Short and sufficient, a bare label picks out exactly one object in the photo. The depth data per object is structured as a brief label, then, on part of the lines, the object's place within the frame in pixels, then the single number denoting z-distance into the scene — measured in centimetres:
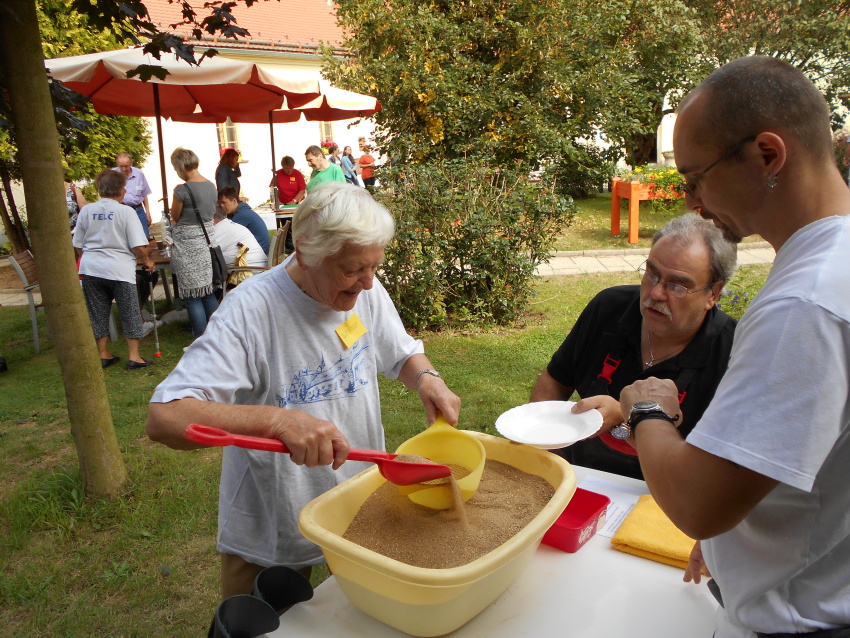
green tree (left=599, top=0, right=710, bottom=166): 1114
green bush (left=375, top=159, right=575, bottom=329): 600
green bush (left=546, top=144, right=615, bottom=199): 1150
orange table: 995
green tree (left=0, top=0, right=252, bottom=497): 280
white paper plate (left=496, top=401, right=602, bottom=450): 168
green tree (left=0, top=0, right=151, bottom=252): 1026
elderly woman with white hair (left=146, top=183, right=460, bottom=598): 161
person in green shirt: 851
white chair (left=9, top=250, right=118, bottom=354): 638
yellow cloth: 153
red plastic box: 157
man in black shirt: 217
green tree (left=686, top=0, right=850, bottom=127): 1478
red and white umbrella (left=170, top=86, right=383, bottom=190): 809
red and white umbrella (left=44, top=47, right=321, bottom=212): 612
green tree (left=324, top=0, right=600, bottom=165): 975
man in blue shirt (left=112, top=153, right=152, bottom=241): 889
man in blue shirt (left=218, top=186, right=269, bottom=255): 704
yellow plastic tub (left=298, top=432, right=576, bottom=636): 114
